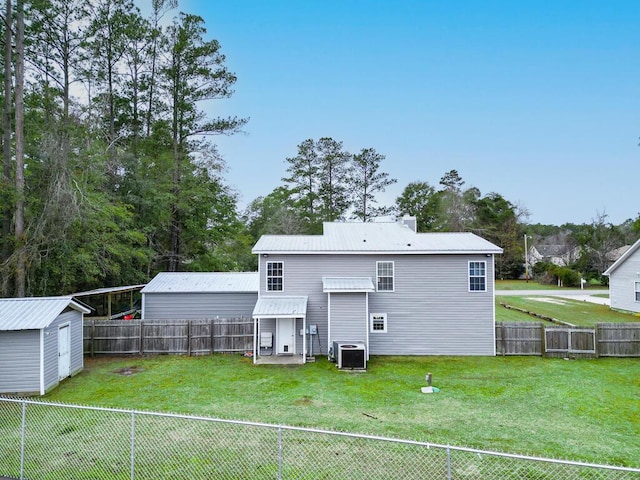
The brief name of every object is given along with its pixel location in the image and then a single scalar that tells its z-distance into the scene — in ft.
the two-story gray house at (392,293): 49.65
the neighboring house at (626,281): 76.54
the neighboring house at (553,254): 175.38
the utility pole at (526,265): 161.00
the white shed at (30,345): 34.19
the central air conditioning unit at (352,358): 43.29
